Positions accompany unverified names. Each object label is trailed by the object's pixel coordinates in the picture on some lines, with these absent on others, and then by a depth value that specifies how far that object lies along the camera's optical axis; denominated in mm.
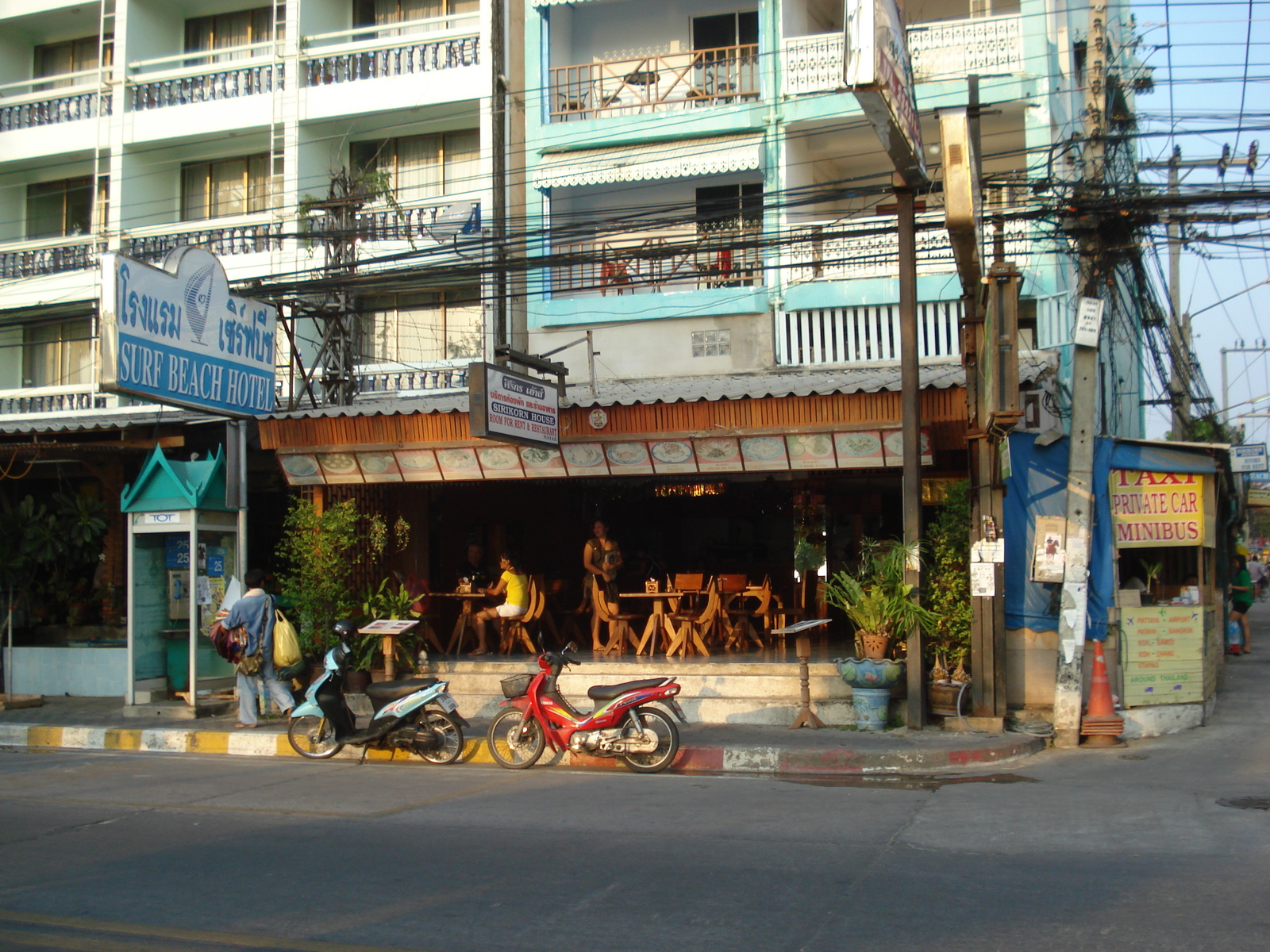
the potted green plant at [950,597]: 11398
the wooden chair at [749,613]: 14680
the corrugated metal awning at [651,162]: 17109
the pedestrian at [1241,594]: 19766
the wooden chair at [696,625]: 14102
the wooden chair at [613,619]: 14359
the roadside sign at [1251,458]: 23734
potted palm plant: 11039
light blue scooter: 10422
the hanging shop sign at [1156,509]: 11750
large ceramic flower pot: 11023
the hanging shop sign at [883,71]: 7629
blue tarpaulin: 11523
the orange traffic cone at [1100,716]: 10820
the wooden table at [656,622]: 14023
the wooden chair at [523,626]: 14586
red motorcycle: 9727
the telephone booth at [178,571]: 13180
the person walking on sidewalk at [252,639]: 12281
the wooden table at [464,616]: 14758
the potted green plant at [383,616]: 13250
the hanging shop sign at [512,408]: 11070
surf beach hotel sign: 9930
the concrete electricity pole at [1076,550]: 10922
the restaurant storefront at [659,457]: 12141
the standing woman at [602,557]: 14312
